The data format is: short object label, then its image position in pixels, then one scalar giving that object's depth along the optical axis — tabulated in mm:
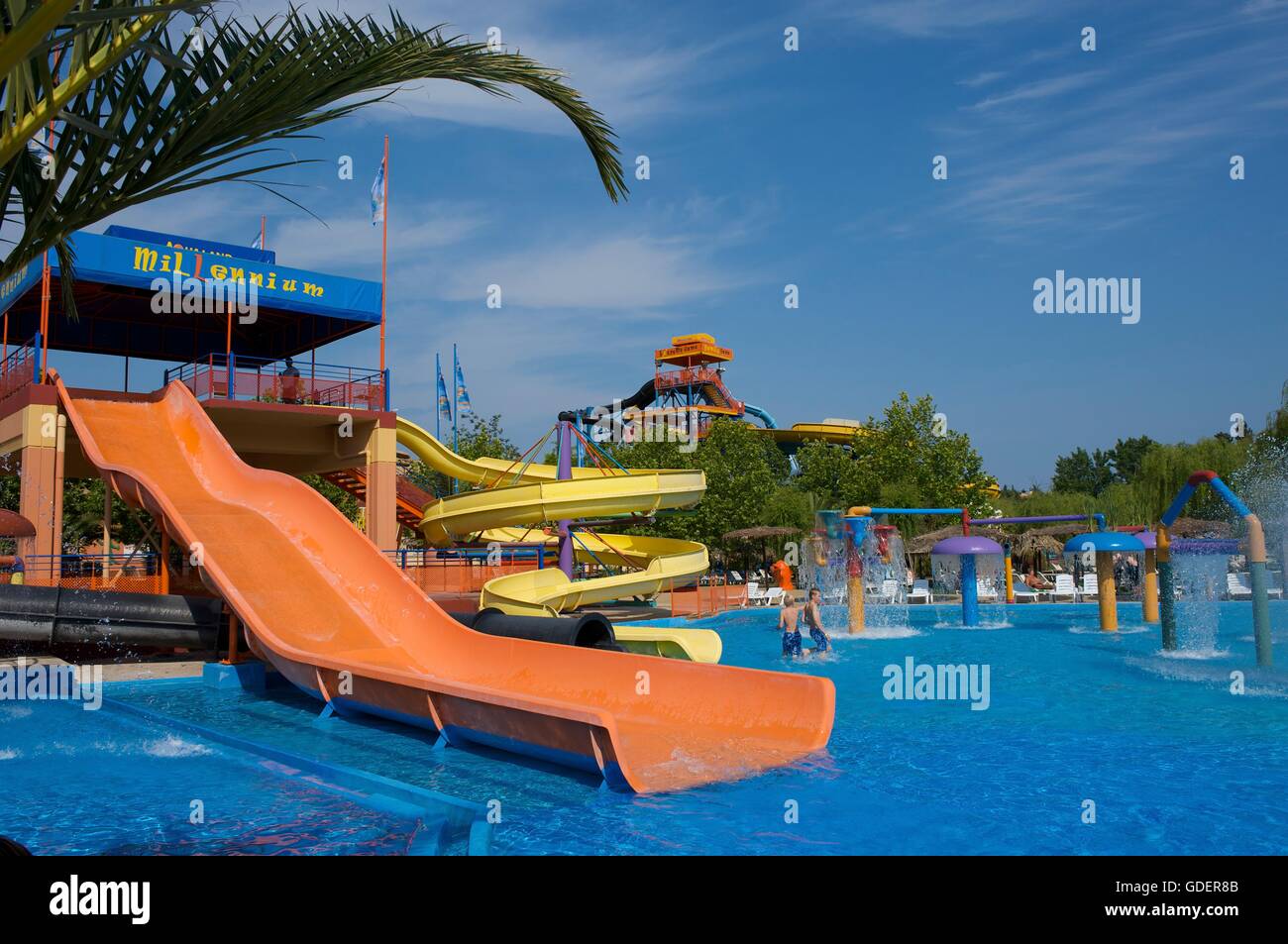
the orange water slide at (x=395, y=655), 8172
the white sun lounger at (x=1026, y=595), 26172
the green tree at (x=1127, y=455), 78375
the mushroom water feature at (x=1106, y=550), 17484
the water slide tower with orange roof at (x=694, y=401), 53031
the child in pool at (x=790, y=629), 15062
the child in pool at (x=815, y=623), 15312
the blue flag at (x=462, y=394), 37750
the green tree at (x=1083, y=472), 77500
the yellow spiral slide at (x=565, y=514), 17297
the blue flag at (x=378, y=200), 21797
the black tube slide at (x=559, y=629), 11656
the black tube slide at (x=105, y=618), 12781
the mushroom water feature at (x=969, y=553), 18850
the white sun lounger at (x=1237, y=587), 25188
